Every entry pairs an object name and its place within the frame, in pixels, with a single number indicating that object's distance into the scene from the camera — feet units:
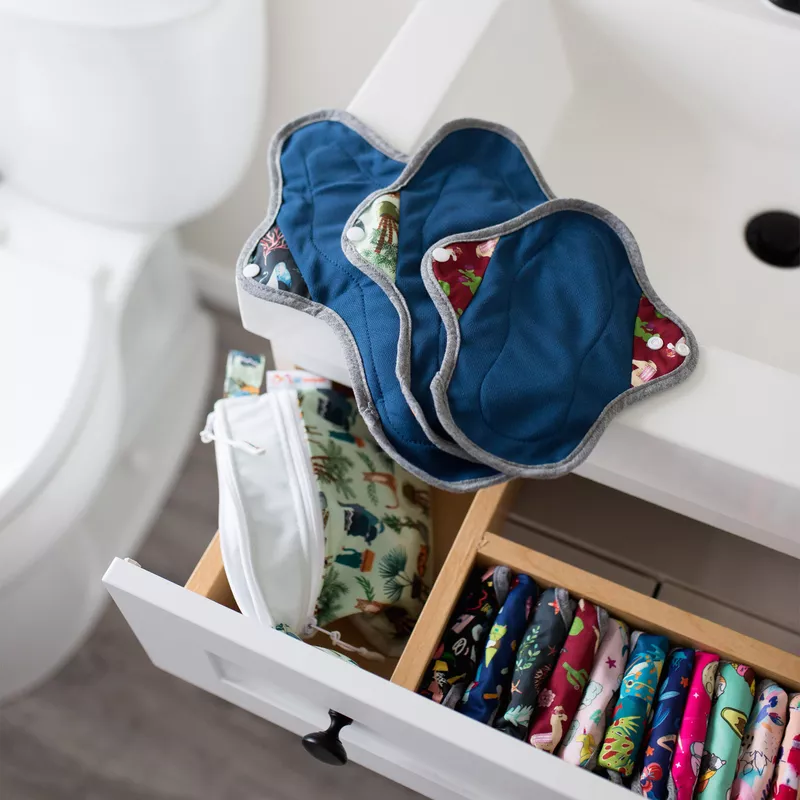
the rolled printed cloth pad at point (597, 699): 2.14
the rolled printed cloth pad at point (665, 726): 2.09
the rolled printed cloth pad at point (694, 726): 2.07
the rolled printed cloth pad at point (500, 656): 2.22
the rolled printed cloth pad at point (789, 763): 2.03
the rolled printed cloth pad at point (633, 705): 2.12
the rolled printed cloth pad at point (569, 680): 2.17
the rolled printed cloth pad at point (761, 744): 2.06
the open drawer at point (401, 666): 1.73
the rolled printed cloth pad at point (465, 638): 2.27
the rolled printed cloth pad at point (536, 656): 2.19
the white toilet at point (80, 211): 2.53
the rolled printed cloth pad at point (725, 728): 2.06
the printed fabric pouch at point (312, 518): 2.23
